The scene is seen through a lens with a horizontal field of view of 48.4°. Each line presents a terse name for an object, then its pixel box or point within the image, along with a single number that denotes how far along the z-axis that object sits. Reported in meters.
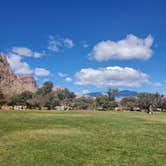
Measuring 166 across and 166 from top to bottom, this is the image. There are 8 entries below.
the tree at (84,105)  92.56
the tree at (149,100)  97.01
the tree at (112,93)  97.21
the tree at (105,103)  90.87
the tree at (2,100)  65.65
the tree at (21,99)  80.96
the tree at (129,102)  94.60
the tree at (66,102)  104.90
